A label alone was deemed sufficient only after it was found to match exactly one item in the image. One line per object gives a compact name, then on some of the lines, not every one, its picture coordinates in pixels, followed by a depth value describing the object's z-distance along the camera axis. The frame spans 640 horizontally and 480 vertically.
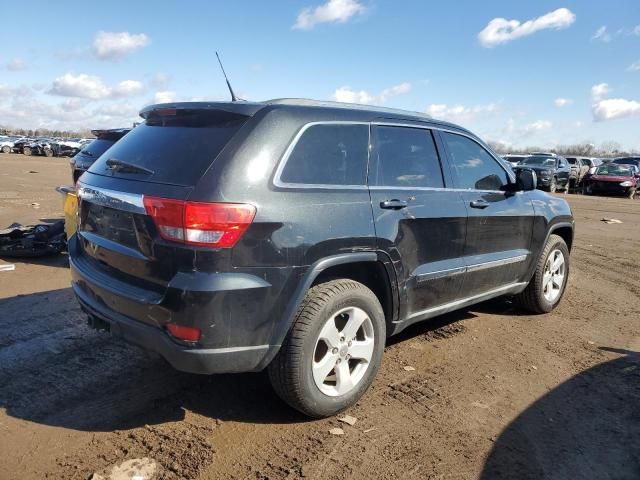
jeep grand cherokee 2.72
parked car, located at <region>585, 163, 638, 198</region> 24.33
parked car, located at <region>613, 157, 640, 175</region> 28.10
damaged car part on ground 6.94
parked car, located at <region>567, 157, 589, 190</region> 27.52
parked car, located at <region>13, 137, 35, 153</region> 44.06
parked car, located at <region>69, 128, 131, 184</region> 7.09
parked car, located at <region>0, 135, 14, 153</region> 43.62
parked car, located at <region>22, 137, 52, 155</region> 42.33
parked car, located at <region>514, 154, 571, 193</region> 23.70
